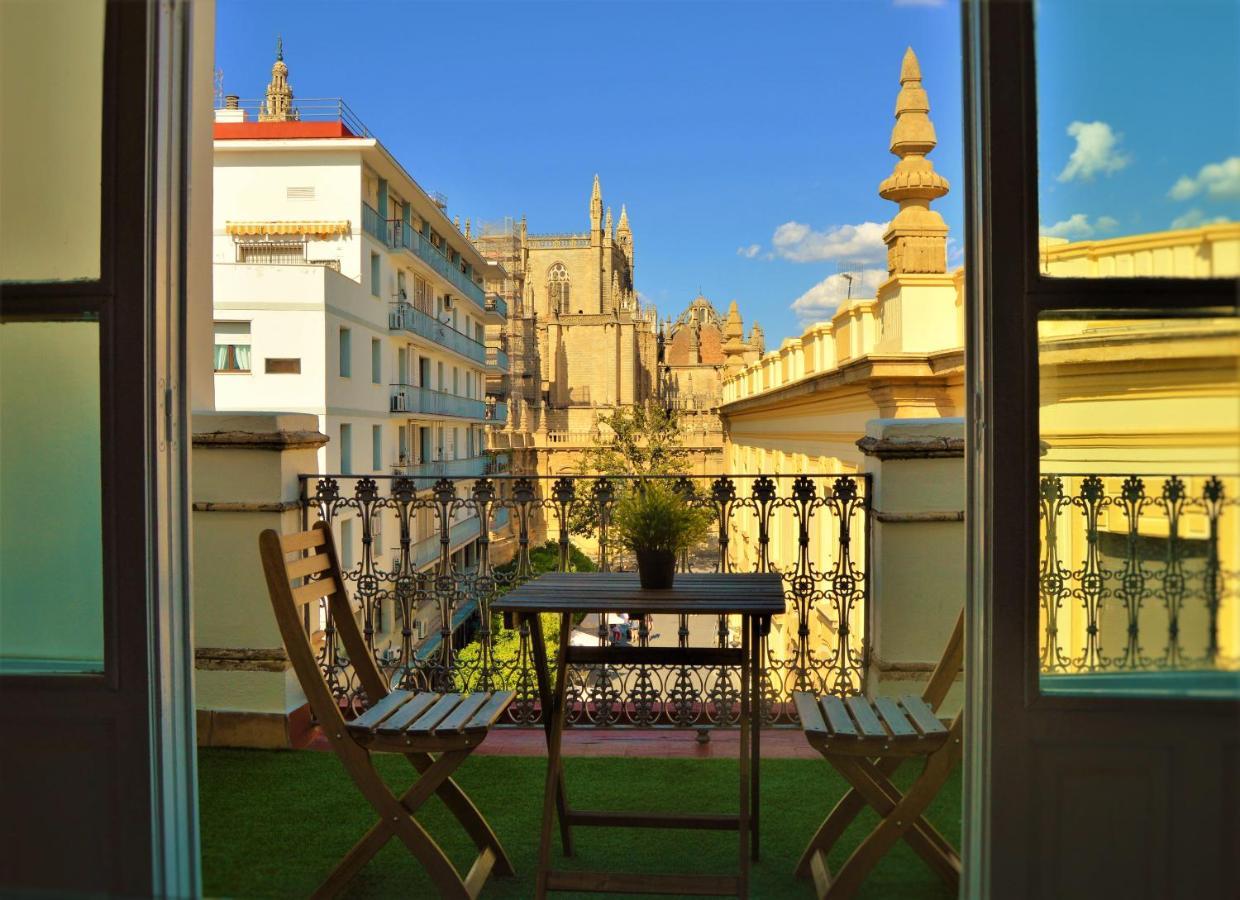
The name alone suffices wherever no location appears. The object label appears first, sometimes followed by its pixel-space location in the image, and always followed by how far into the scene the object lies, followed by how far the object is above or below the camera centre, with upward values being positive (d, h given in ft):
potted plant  10.54 -0.98
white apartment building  68.90 +12.52
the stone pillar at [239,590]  13.44 -2.08
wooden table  8.66 -2.29
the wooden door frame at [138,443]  6.77 +0.02
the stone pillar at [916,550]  13.23 -1.51
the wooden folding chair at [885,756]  8.20 -2.90
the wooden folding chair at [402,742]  8.45 -2.70
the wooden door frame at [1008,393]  6.22 +0.34
